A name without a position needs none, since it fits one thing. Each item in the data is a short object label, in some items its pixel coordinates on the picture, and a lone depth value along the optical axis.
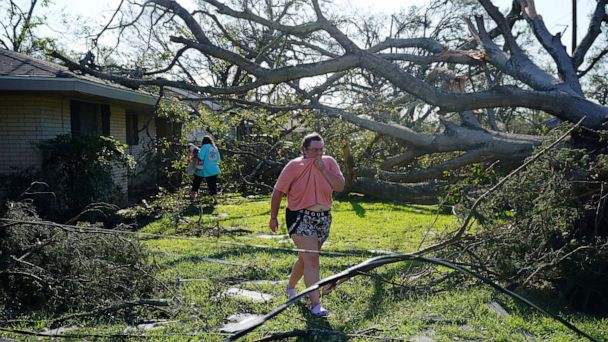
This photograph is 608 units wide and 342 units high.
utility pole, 18.31
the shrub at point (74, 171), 10.87
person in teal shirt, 13.12
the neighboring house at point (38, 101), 11.02
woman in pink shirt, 5.13
